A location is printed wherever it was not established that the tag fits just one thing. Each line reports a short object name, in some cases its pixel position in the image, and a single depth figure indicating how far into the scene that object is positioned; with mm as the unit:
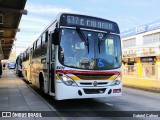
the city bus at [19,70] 36812
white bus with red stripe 9781
